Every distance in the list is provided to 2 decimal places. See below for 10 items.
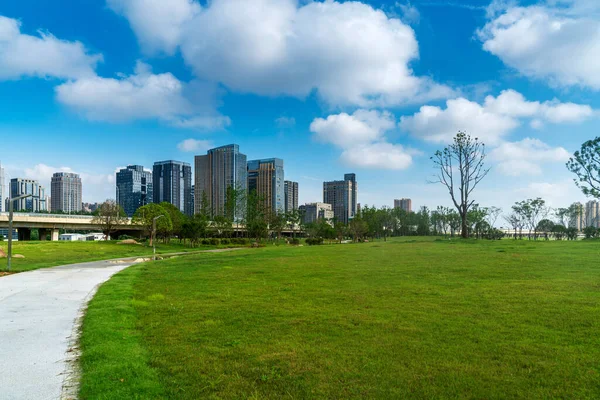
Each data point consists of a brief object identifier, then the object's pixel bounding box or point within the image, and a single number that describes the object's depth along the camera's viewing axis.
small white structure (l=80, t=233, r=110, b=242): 94.07
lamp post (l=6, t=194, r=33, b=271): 23.17
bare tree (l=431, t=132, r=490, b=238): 53.88
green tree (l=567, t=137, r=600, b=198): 45.16
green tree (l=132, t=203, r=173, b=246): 62.97
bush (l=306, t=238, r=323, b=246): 77.19
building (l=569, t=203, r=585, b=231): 92.75
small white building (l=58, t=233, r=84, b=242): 90.50
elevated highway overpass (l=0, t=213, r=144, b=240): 64.69
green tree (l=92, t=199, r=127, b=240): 71.14
